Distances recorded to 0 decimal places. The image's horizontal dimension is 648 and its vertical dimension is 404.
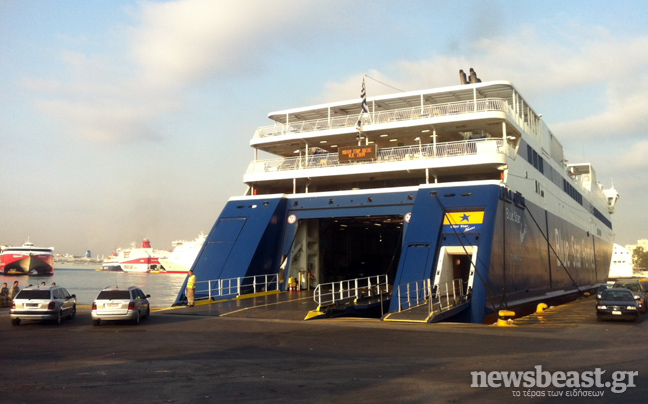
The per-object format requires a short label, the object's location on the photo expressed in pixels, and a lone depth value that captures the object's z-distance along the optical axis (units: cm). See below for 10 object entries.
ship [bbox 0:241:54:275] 11706
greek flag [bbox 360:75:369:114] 2641
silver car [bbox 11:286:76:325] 1769
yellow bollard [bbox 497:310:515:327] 1884
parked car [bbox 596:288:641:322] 2025
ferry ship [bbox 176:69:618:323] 2151
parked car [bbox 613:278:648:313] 2479
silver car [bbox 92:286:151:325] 1764
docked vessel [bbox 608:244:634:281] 10638
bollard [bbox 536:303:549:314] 2612
